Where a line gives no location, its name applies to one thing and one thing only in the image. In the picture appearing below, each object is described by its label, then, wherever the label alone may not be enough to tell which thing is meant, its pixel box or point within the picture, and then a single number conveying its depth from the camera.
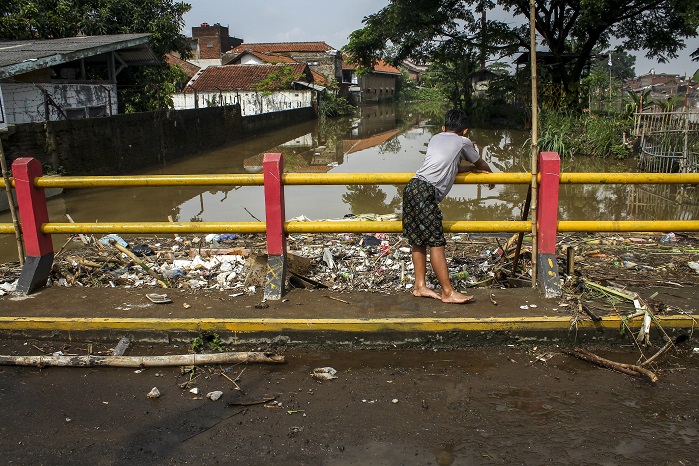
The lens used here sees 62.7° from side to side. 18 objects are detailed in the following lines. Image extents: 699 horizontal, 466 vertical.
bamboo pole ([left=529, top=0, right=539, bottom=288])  4.16
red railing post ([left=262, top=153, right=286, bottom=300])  4.25
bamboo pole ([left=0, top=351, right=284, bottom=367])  3.65
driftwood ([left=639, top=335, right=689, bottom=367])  3.60
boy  4.12
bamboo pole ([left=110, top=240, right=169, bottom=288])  5.14
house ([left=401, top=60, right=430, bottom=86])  88.56
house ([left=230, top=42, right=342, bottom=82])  56.53
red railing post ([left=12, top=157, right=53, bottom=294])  4.38
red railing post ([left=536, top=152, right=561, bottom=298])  4.18
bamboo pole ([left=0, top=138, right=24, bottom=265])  4.40
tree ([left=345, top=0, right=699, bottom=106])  22.83
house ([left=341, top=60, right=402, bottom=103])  58.88
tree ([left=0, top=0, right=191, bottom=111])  21.78
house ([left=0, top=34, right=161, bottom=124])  15.31
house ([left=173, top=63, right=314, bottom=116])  35.31
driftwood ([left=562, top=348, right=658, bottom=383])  3.46
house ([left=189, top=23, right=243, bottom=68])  56.41
